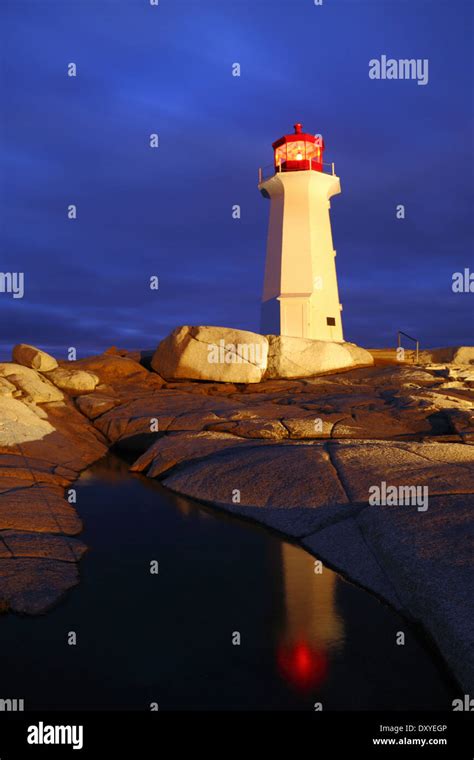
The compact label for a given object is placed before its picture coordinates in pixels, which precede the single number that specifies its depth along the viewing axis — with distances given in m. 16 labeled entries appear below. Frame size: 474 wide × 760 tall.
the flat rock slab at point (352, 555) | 6.16
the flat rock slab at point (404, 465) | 7.86
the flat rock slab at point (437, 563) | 4.75
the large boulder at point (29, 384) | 15.88
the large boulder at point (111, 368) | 20.41
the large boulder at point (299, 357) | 20.64
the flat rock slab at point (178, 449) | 12.00
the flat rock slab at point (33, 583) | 5.66
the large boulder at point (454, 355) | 23.72
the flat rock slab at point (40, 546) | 6.70
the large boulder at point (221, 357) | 20.08
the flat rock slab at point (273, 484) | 8.24
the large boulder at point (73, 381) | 18.55
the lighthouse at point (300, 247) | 26.67
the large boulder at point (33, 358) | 19.20
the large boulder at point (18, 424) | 11.82
